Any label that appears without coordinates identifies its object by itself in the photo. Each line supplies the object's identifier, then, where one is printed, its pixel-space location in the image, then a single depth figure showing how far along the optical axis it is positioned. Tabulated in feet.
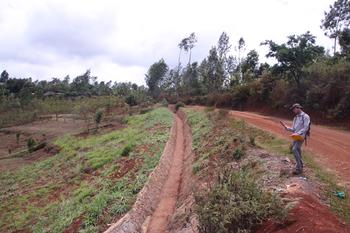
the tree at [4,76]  451.12
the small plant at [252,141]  56.90
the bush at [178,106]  202.14
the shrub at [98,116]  165.07
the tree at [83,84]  391.36
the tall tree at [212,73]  255.70
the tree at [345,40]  111.55
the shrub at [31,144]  152.89
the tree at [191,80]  289.41
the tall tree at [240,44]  289.12
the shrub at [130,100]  265.38
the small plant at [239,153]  53.36
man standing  37.83
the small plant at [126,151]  88.12
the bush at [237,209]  28.63
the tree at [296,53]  113.29
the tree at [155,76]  349.00
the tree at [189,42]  340.43
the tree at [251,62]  241.55
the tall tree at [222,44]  272.10
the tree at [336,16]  128.26
